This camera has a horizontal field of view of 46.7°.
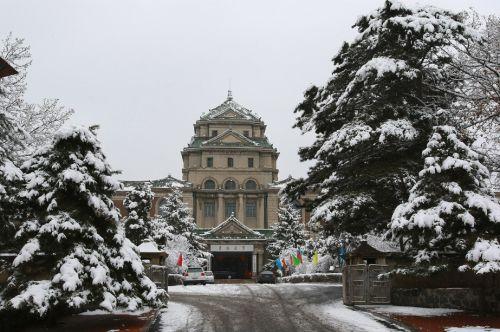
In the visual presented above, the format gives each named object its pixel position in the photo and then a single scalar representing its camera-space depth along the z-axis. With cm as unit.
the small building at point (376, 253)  2014
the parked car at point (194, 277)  3834
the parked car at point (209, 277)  4254
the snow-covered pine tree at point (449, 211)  1364
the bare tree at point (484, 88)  1421
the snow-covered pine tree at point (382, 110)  1842
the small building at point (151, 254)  2250
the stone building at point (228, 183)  6944
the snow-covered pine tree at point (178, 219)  4919
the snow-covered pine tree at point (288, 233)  5400
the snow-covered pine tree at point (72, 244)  1148
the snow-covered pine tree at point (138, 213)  3478
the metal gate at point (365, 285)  1845
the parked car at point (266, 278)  4703
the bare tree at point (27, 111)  2358
